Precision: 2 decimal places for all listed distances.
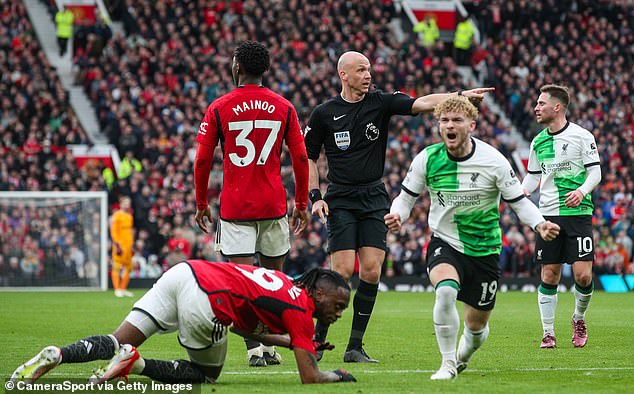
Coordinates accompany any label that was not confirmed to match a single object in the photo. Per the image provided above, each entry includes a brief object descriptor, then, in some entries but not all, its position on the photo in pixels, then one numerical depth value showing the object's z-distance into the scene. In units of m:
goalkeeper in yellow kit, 44.97
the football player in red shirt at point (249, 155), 18.44
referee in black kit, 19.80
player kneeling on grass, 14.23
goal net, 49.84
